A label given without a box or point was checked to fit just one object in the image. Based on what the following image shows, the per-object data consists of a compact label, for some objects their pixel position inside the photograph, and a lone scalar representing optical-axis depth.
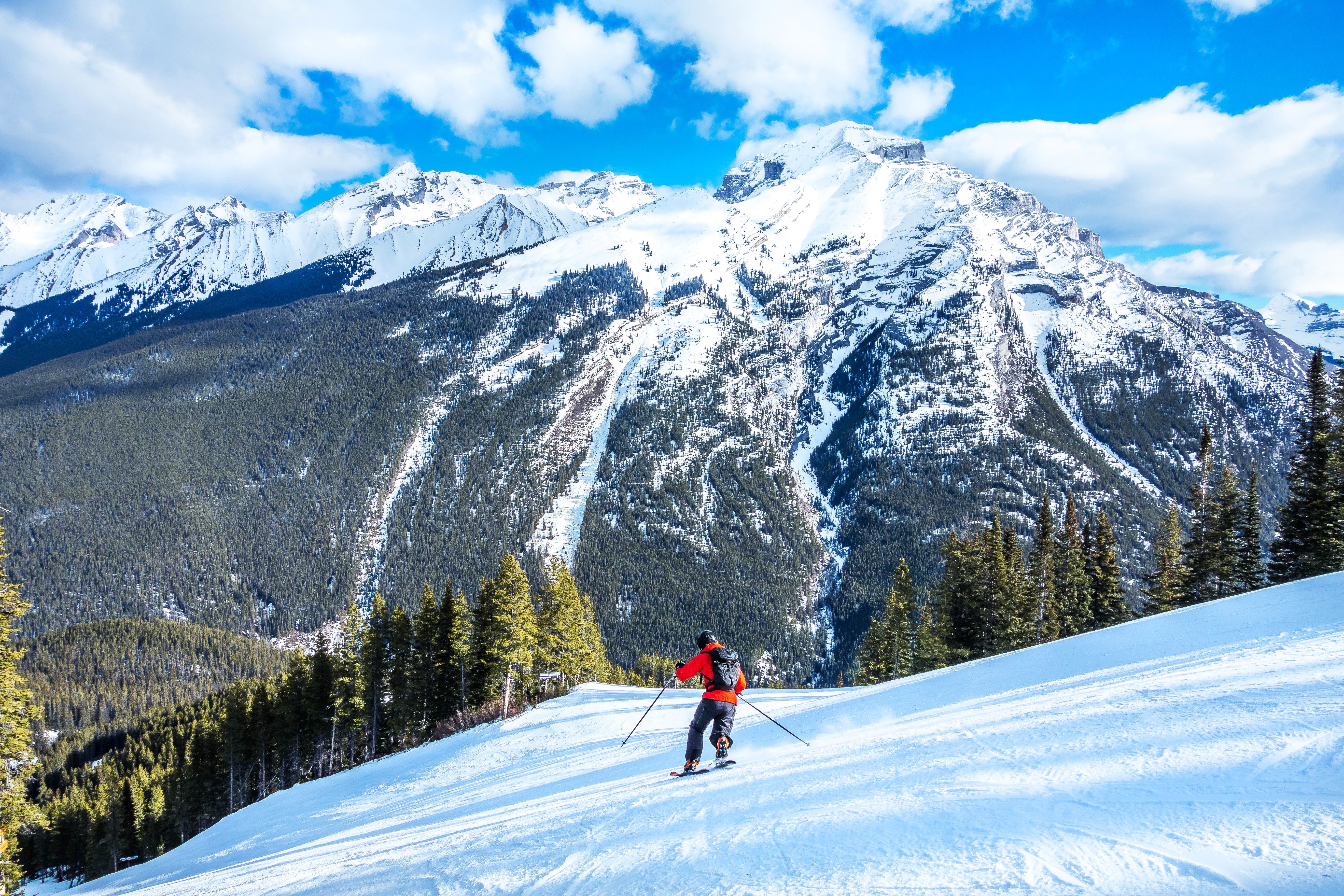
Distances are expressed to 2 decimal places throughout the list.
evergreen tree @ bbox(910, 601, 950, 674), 32.19
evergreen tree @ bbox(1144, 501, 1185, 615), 31.92
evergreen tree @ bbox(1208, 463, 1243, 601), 29.33
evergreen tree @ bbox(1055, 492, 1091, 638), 32.59
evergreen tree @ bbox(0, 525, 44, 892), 13.52
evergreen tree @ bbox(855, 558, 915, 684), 34.84
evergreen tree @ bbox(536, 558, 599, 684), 32.28
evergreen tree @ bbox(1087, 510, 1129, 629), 33.22
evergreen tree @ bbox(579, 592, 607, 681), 39.59
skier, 8.37
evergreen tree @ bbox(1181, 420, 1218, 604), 30.28
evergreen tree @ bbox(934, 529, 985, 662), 31.80
